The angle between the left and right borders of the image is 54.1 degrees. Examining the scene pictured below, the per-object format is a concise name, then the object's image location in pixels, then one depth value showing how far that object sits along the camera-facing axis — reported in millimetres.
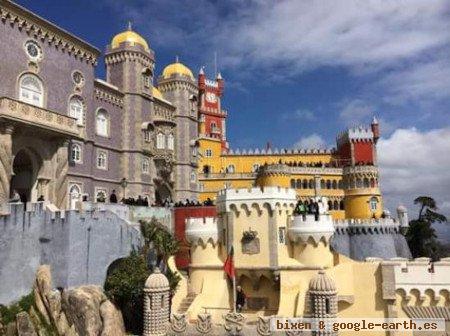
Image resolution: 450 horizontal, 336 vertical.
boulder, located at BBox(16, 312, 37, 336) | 22578
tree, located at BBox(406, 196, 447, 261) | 51938
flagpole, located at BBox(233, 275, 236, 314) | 26734
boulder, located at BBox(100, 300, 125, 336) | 24281
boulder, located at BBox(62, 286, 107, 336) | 23766
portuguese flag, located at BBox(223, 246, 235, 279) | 27516
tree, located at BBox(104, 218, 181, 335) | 25859
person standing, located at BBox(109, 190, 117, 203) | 38562
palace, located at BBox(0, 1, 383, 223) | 30016
